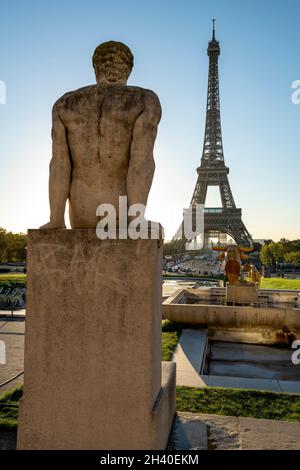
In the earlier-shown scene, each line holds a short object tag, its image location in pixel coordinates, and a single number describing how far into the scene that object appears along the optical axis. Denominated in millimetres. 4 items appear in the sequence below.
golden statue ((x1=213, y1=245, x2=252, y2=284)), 13133
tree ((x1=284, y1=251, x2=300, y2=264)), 61469
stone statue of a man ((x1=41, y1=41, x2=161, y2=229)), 3055
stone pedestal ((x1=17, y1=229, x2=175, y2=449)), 2779
